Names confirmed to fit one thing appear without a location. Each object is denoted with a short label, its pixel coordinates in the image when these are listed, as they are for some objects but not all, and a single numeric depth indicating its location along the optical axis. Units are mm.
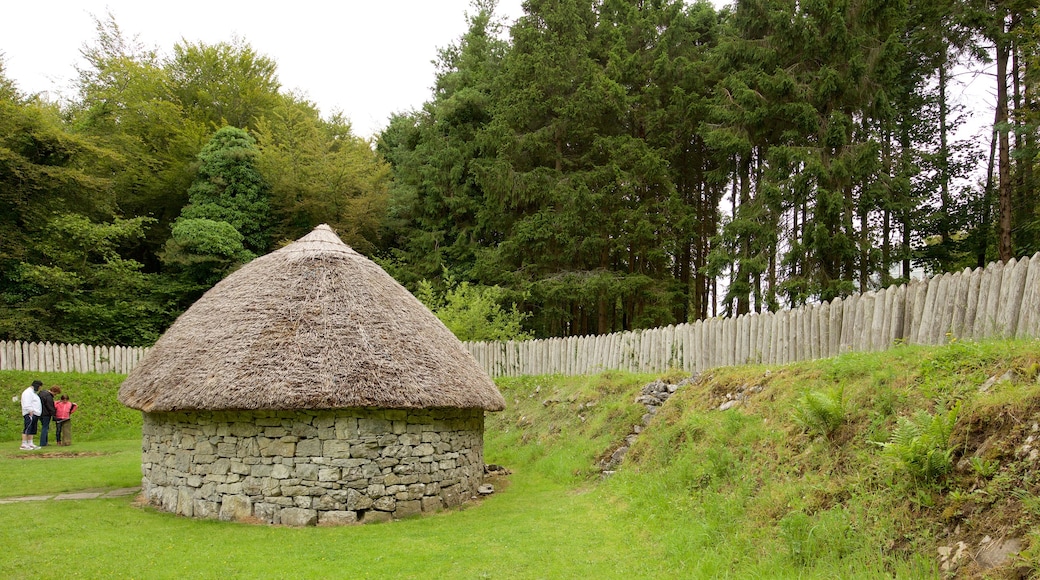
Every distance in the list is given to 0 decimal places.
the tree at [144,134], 29891
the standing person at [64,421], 17469
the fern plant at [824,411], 7082
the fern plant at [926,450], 5527
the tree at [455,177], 27781
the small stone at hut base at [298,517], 9938
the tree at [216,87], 34188
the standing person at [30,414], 16109
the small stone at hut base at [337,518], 10023
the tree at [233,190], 28203
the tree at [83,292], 22922
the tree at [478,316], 20922
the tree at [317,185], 29234
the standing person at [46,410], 16797
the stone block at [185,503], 10562
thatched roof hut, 10031
